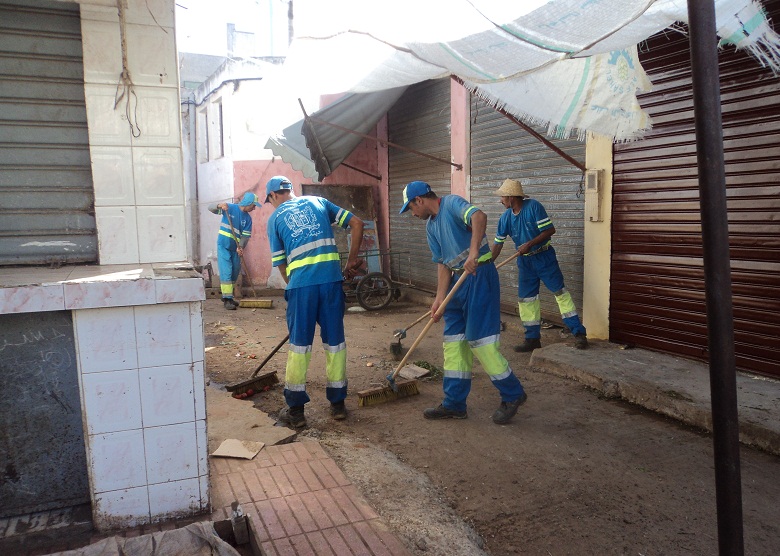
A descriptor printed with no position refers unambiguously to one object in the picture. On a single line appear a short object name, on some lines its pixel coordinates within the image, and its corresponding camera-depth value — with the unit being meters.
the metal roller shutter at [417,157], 9.84
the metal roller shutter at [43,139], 2.74
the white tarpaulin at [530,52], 3.18
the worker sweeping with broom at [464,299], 4.27
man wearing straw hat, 6.13
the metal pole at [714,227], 1.42
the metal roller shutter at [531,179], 6.91
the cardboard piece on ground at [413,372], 5.70
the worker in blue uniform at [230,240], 9.52
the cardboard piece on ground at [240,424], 3.75
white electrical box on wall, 6.26
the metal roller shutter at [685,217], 4.70
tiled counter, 2.30
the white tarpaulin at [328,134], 8.96
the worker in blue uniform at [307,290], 4.35
